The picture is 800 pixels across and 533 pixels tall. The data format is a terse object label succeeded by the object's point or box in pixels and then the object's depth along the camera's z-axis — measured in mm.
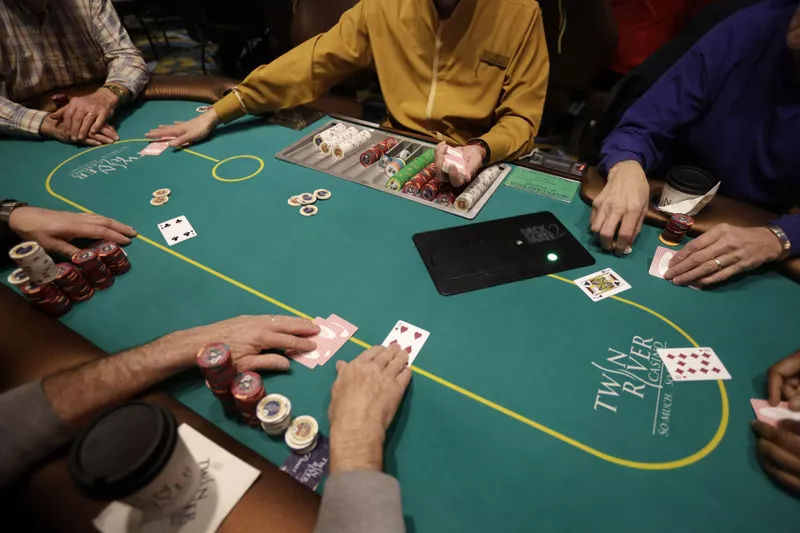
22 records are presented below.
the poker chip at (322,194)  1600
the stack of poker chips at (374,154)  1791
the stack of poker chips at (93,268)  1188
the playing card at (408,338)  1081
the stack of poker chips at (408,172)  1639
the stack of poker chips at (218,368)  855
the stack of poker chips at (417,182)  1609
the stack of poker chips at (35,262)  1105
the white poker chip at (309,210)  1518
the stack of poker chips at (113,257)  1247
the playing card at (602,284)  1232
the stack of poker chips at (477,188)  1531
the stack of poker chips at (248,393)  890
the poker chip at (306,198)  1569
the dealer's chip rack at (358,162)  1648
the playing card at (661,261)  1303
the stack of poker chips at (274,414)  882
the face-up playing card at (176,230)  1421
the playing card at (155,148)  1868
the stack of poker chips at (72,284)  1153
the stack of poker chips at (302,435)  867
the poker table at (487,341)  829
